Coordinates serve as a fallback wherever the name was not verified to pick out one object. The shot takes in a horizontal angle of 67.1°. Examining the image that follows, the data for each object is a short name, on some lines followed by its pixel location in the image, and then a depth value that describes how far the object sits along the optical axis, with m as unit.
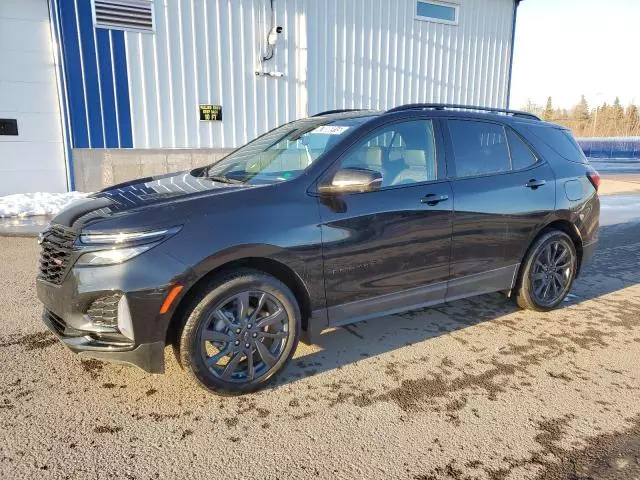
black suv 2.72
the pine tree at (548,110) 87.39
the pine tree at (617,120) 80.12
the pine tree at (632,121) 78.81
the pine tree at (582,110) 94.74
